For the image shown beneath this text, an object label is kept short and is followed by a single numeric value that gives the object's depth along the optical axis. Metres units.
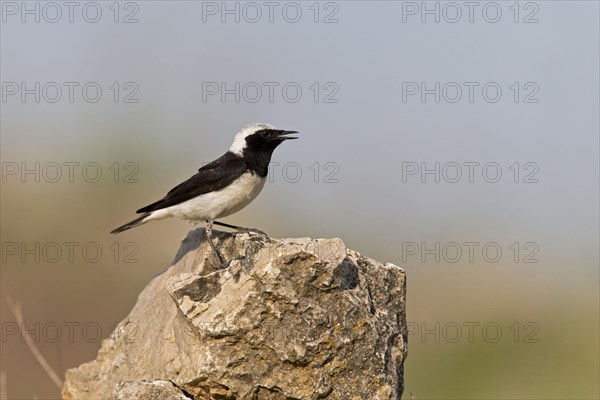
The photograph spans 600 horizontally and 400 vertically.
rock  14.45
